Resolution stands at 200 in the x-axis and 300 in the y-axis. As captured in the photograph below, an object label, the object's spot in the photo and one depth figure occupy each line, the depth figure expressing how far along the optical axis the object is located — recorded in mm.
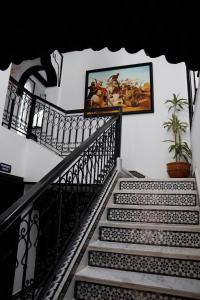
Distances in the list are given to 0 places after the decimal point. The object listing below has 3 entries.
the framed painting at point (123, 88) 6926
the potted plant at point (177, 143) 5617
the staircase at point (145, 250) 2195
